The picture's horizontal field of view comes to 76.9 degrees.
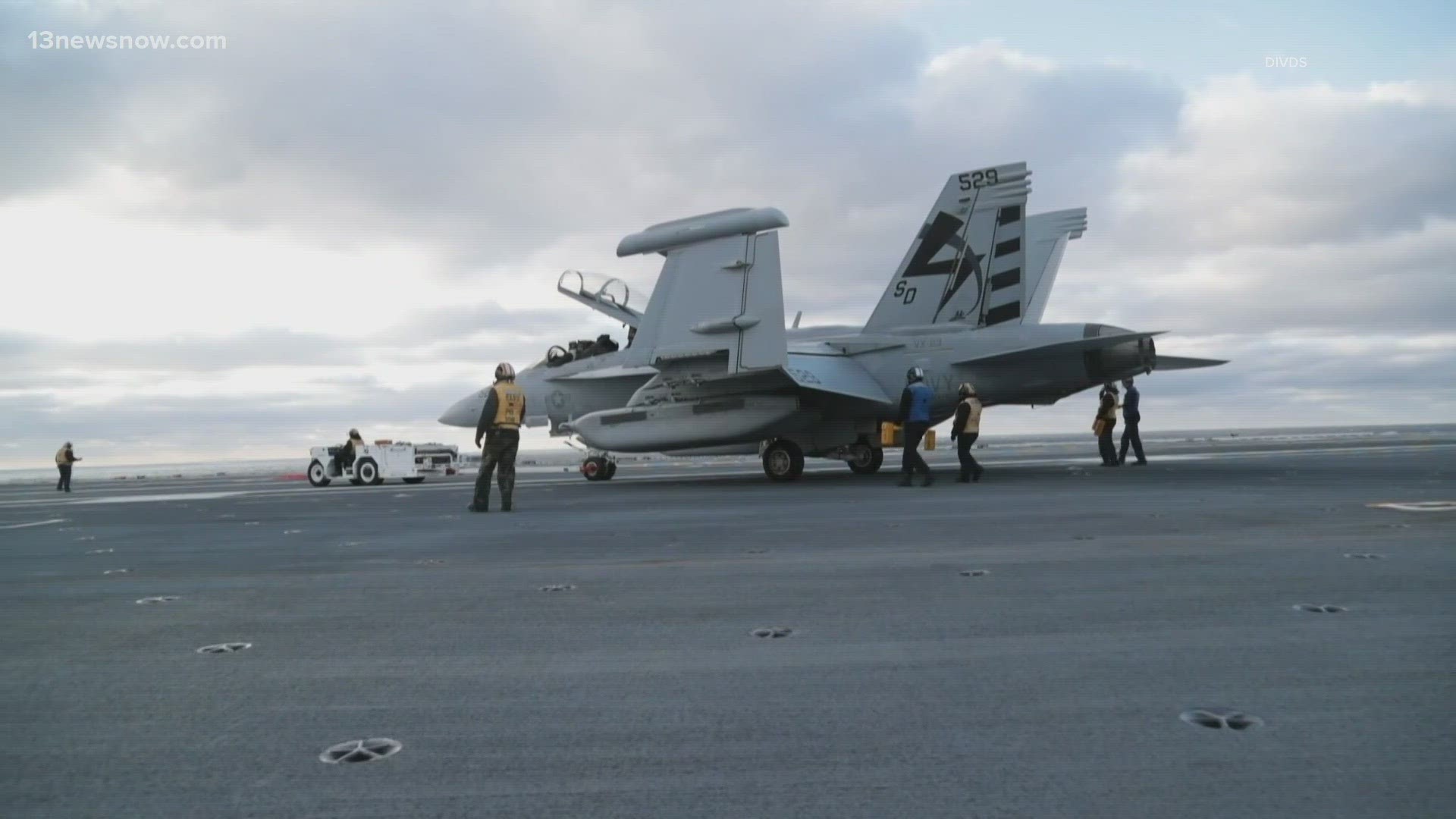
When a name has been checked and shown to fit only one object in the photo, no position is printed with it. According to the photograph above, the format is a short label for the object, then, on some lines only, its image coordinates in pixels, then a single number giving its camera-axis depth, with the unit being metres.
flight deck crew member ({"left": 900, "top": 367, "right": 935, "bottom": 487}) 13.70
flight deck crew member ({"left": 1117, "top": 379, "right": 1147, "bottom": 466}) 18.62
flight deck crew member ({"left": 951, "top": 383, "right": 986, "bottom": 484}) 13.92
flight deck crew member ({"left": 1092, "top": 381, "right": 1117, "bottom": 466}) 18.12
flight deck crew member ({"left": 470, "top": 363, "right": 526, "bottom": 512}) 11.50
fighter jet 14.34
